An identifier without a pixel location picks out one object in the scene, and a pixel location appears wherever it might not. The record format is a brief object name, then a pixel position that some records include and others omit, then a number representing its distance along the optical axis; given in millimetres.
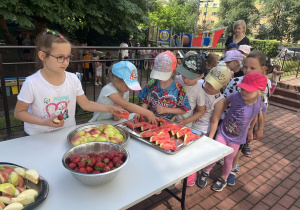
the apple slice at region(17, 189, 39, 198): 1023
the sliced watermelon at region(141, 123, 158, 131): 1971
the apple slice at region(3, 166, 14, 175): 1162
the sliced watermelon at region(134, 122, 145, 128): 2008
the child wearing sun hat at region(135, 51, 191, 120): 2213
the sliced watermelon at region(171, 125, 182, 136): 1922
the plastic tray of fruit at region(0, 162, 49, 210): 989
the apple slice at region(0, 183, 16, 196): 1012
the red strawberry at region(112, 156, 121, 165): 1262
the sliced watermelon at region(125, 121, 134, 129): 2007
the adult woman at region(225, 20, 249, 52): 4328
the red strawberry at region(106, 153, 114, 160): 1312
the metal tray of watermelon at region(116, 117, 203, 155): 1708
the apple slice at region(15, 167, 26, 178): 1169
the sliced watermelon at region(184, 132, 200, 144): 1838
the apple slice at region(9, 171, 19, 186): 1107
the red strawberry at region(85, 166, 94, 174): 1170
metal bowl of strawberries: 1147
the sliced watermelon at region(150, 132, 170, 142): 1770
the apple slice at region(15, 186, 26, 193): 1081
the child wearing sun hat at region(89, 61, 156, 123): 2043
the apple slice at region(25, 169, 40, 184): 1141
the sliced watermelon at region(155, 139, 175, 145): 1738
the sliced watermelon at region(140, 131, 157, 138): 1825
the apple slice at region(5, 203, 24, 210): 921
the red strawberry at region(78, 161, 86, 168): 1190
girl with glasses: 1669
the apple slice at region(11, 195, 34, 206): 981
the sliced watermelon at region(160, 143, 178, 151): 1671
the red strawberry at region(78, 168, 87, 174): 1157
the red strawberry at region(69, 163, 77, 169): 1191
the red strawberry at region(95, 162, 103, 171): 1182
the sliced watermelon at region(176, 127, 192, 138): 1896
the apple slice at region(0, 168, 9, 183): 1084
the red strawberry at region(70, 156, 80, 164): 1228
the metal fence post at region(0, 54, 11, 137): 2868
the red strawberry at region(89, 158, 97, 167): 1212
